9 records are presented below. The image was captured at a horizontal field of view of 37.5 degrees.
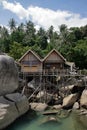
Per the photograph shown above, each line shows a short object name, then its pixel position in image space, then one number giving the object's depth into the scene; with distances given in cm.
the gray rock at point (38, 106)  1275
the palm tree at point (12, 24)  3509
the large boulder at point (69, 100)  1309
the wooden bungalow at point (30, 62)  1709
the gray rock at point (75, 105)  1277
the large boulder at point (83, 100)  1271
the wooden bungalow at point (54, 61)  1747
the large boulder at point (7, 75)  987
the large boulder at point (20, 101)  1059
